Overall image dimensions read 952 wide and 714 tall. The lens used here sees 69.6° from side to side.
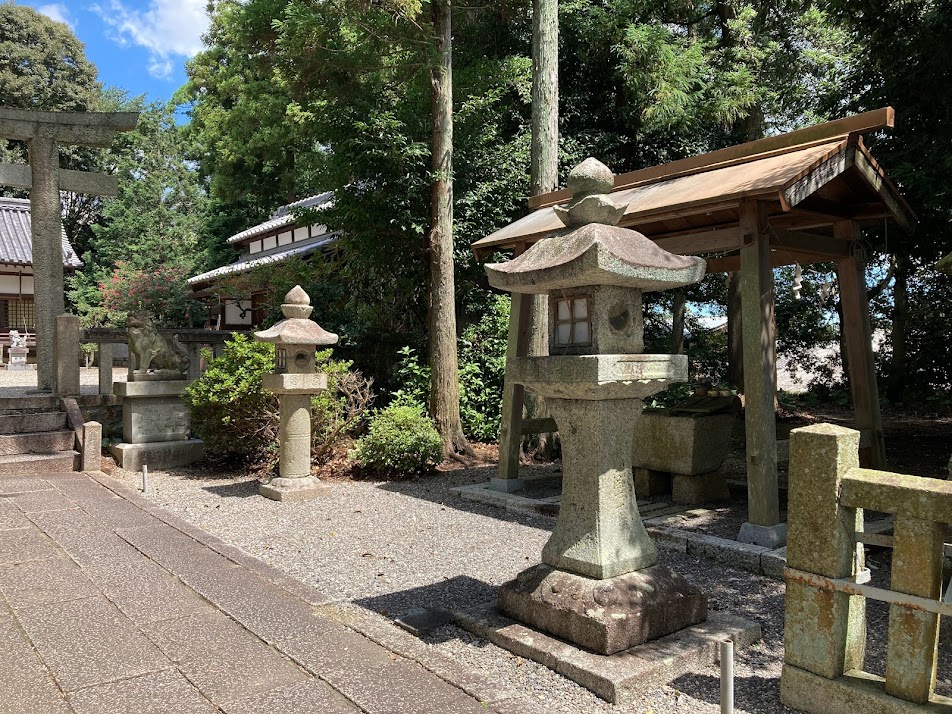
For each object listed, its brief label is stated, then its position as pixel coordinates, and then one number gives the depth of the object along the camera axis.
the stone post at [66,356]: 9.82
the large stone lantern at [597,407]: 3.51
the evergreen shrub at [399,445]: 8.60
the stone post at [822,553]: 2.86
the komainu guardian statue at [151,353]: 9.22
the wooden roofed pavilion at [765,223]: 5.21
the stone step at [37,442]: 8.82
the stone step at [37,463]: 8.38
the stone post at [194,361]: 9.80
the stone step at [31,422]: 9.09
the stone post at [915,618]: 2.60
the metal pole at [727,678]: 2.76
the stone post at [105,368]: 9.90
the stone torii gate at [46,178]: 10.28
